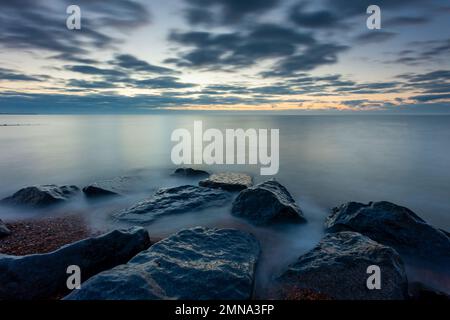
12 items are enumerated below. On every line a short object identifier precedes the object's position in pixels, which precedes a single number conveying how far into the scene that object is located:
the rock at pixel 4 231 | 6.31
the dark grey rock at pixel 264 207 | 7.21
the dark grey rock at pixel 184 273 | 3.60
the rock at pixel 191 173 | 12.88
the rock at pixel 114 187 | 9.73
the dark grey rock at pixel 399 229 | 5.44
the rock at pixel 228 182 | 9.98
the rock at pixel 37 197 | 8.51
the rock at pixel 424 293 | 4.24
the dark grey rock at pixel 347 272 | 4.02
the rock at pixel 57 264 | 4.06
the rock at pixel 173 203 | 7.73
